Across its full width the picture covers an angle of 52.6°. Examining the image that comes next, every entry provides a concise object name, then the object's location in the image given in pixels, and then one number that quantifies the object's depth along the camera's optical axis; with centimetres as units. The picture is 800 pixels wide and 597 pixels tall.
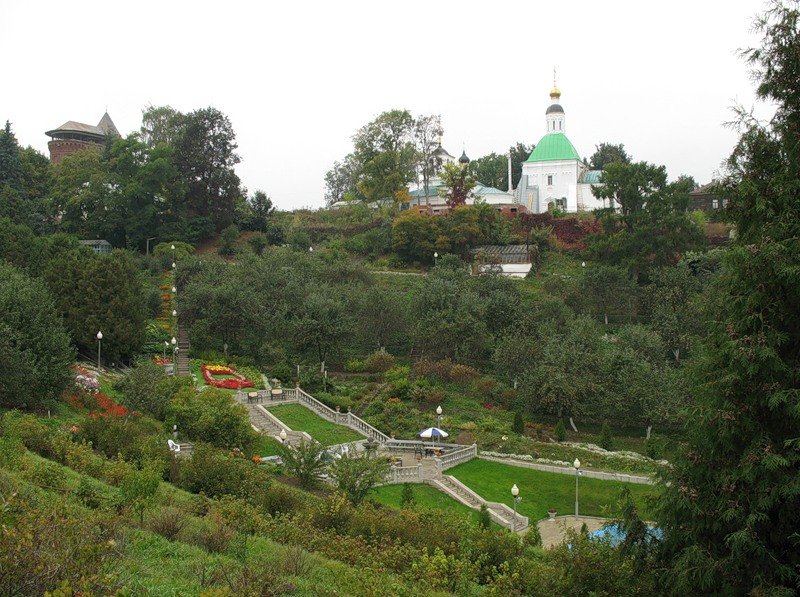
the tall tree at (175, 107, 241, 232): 5819
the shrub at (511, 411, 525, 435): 3184
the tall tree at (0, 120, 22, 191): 5612
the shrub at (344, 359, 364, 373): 3888
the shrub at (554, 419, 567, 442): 3120
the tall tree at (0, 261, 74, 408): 2388
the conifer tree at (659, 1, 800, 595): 1112
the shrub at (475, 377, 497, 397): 3562
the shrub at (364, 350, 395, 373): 3872
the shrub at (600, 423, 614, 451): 3064
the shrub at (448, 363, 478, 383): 3672
